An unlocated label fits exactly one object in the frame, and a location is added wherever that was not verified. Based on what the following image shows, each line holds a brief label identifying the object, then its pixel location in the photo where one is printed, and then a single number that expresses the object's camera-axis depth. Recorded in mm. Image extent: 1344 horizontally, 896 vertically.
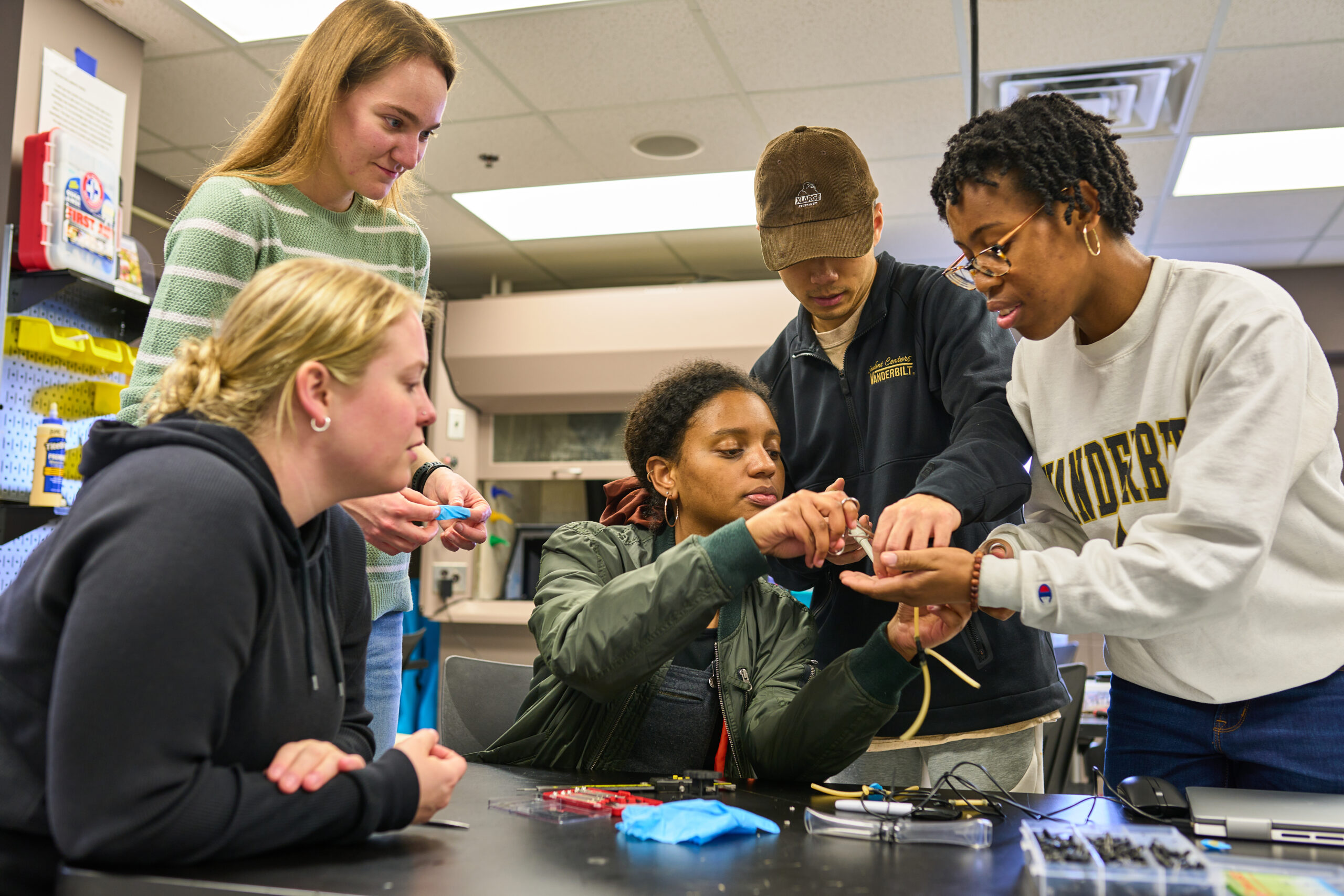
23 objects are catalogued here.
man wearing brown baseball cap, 1699
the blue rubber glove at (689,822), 1042
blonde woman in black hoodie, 861
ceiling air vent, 3883
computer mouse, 1184
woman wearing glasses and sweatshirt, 1244
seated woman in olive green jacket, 1423
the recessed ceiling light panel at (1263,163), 4496
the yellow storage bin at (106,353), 3209
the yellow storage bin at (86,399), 3225
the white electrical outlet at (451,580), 6387
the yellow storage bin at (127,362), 3293
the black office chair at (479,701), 1966
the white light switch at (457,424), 6465
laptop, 1074
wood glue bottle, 2977
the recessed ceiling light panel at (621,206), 5141
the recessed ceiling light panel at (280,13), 3531
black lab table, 853
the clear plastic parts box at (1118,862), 818
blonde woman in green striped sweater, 1517
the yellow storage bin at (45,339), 2953
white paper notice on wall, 3330
